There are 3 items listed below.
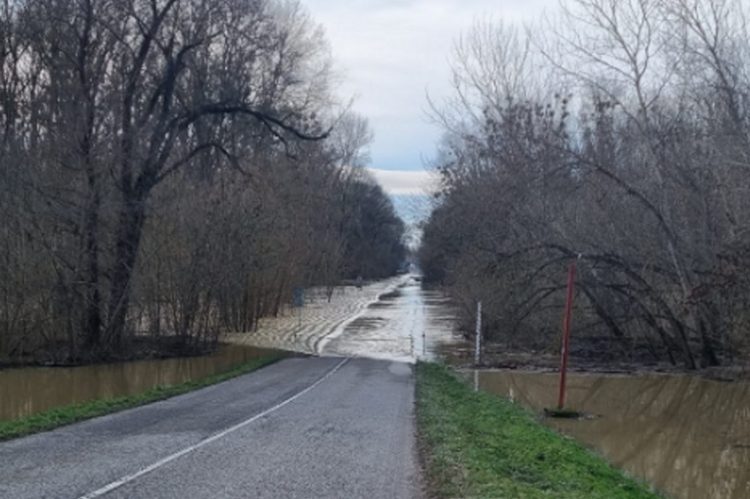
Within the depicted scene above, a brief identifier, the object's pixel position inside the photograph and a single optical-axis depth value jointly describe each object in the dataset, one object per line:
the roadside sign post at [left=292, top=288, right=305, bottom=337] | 57.31
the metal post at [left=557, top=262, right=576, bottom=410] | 18.88
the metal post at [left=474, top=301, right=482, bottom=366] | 30.36
